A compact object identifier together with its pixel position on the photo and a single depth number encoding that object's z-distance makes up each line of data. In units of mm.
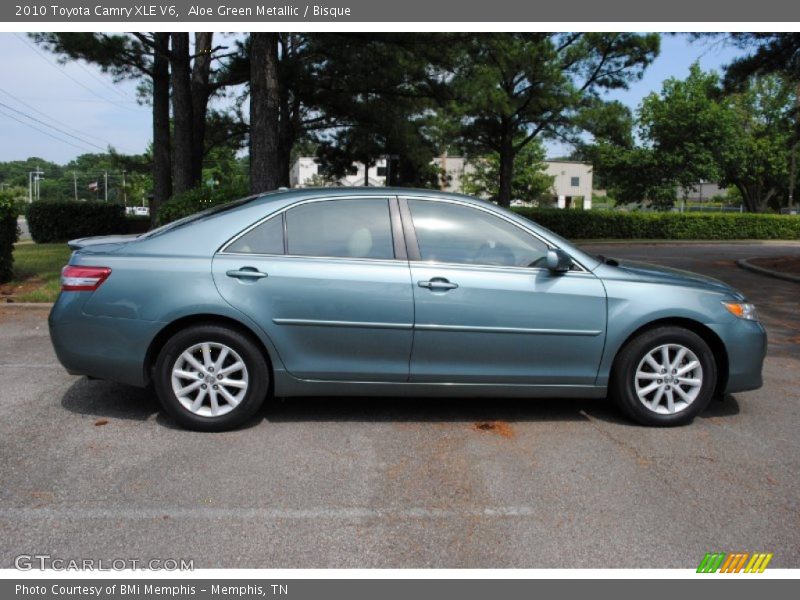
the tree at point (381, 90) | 15265
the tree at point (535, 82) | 22266
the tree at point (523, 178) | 60594
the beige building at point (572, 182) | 83562
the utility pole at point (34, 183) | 93712
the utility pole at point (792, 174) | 47406
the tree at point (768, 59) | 13258
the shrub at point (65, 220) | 22016
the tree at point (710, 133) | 44594
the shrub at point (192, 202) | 10508
